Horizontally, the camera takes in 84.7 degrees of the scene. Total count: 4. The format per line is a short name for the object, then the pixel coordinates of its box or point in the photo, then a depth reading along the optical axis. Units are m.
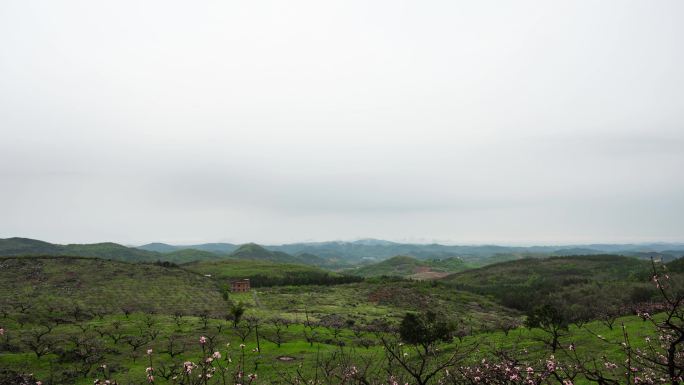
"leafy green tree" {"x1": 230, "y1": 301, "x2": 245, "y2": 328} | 61.44
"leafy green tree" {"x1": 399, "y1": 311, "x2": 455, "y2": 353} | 49.75
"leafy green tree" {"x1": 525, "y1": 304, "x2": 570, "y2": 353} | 48.14
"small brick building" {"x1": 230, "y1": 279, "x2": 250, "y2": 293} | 131.12
